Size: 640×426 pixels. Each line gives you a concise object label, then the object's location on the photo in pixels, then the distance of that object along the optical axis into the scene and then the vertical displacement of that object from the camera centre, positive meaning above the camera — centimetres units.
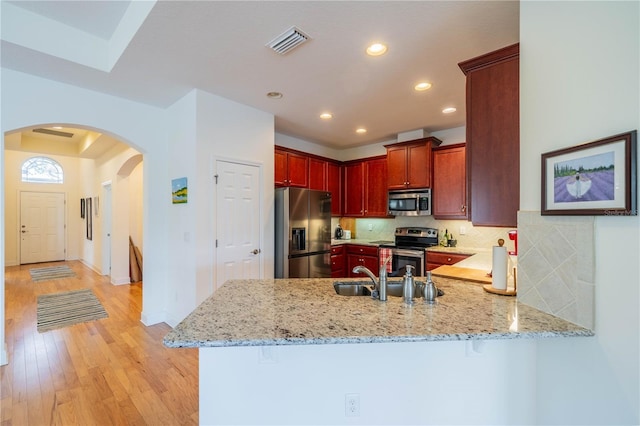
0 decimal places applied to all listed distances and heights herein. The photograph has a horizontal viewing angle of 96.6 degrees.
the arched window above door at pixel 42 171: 729 +113
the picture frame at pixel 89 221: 705 -20
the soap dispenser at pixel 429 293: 151 -43
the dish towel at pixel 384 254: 439 -66
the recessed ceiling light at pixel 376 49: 214 +125
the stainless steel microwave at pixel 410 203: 424 +14
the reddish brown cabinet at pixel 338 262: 474 -85
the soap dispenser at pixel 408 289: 152 -42
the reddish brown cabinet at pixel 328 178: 480 +60
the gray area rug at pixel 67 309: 359 -137
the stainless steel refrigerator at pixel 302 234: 368 -30
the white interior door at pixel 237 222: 317 -11
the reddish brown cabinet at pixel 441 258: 373 -63
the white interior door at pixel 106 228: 590 -31
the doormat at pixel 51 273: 591 -132
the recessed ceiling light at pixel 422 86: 281 +126
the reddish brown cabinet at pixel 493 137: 156 +42
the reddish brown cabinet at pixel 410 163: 422 +74
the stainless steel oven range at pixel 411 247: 409 -53
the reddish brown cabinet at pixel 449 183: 397 +41
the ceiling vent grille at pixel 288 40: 199 +125
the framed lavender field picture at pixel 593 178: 99 +13
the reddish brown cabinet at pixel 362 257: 461 -75
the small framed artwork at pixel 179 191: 317 +25
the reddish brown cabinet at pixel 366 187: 490 +44
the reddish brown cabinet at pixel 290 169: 419 +67
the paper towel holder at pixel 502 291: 161 -46
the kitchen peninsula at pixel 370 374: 139 -81
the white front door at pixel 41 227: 733 -36
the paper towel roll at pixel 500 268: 167 -33
